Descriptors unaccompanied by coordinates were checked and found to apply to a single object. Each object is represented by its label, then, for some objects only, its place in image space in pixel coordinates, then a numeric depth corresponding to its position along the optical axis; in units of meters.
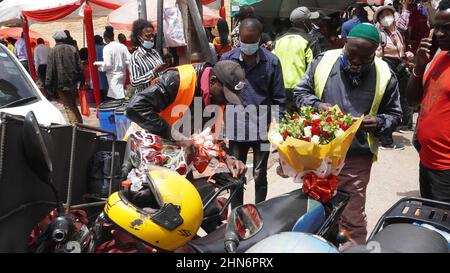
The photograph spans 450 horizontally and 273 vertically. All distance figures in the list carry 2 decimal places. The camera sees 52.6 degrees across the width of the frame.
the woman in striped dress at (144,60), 6.59
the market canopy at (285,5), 12.86
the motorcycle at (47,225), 2.25
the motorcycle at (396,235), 1.98
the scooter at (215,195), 3.01
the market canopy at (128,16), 11.73
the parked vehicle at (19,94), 4.32
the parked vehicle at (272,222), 2.41
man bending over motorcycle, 3.22
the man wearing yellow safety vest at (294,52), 6.28
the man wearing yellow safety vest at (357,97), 3.34
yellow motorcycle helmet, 2.41
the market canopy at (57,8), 14.15
